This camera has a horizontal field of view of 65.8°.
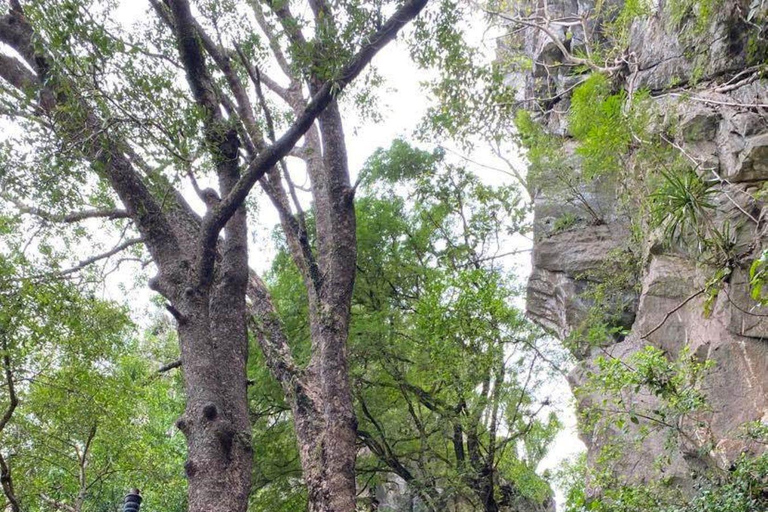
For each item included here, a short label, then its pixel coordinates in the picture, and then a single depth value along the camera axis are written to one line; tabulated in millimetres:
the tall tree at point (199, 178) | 3600
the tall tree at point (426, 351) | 7676
